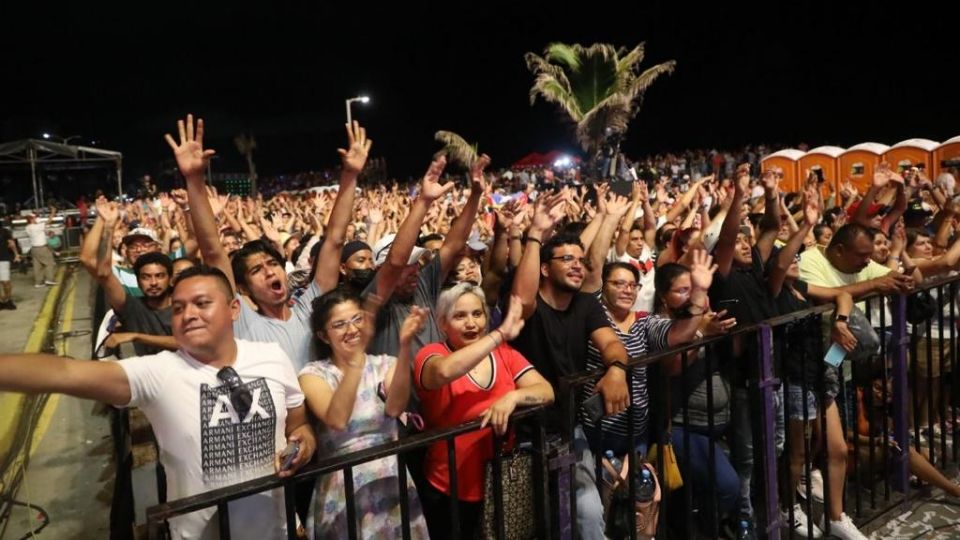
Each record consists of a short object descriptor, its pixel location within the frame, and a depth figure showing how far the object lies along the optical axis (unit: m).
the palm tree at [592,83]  21.78
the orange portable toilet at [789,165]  21.19
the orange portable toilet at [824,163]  20.25
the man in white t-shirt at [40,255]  14.75
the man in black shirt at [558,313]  3.63
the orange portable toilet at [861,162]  19.36
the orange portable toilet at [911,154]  18.27
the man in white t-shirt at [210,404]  2.50
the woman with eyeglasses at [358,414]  2.86
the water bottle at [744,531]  3.85
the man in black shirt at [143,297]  4.23
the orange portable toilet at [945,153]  17.50
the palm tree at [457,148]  31.50
